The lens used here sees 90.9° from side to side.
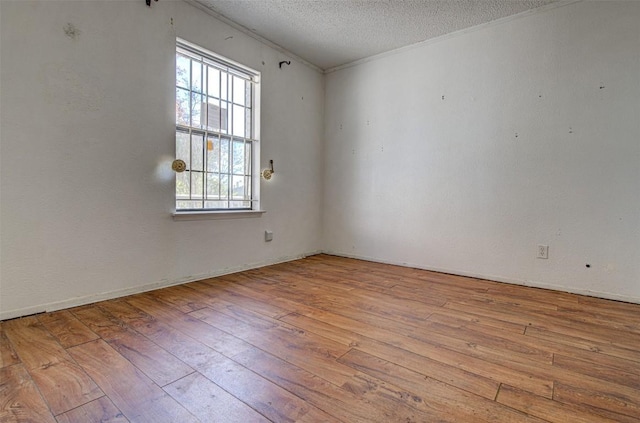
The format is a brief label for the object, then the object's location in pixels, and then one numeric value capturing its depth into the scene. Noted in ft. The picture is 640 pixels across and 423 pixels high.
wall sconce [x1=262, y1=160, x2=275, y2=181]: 11.60
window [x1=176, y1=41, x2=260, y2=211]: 9.46
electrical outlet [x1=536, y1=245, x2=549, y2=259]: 9.39
